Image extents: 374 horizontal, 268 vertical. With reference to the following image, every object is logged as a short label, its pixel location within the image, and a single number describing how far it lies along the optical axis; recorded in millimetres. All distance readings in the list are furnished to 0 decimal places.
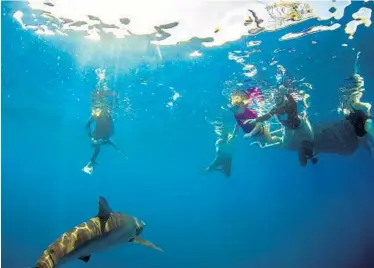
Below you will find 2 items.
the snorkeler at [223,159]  16422
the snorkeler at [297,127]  10735
